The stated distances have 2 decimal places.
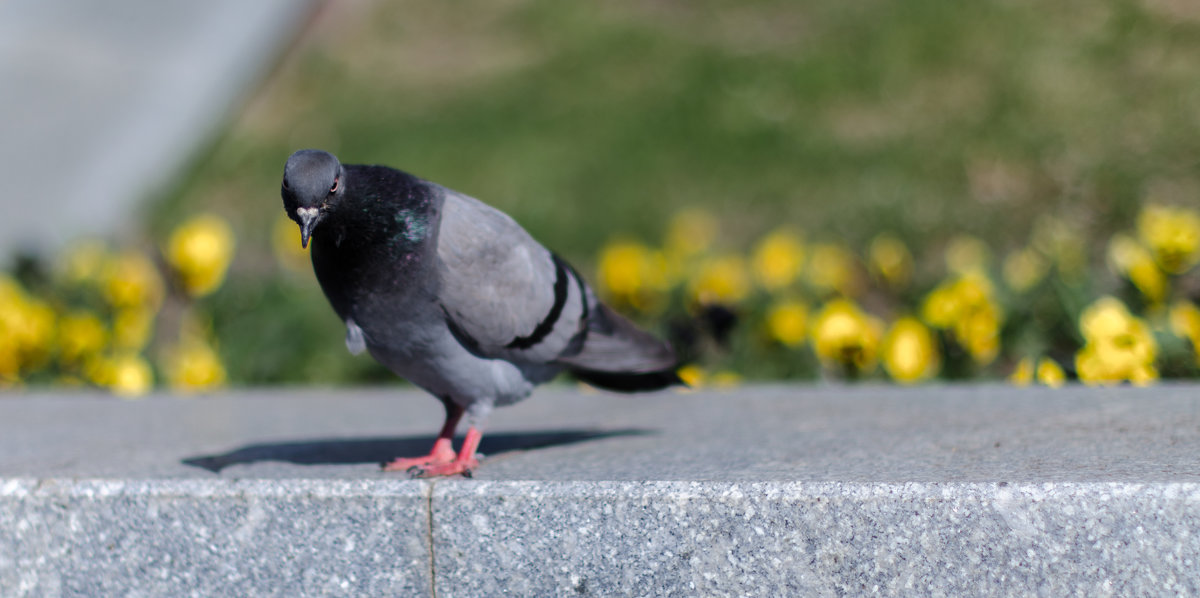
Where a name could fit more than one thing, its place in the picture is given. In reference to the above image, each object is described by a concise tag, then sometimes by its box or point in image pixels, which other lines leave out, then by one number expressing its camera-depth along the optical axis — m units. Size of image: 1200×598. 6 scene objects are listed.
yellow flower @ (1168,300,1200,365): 7.01
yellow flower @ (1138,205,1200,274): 7.39
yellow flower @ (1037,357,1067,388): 6.89
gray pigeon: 4.60
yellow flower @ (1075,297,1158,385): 6.45
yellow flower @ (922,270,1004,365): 7.41
